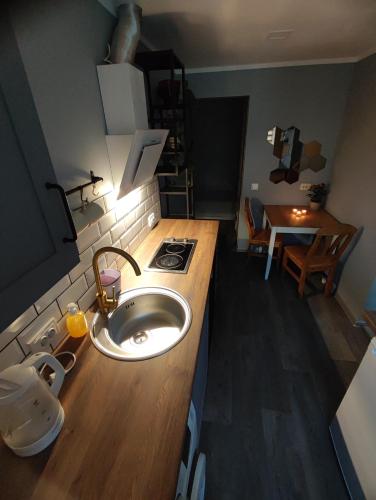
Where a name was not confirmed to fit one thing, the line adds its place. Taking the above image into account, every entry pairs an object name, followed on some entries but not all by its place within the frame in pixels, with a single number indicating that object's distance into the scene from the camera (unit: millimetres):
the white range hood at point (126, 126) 1137
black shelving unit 1555
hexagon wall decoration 2805
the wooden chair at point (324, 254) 2158
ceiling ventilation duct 1197
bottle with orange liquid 934
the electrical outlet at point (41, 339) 781
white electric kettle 555
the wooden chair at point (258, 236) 2861
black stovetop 1488
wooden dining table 2520
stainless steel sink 1077
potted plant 2893
